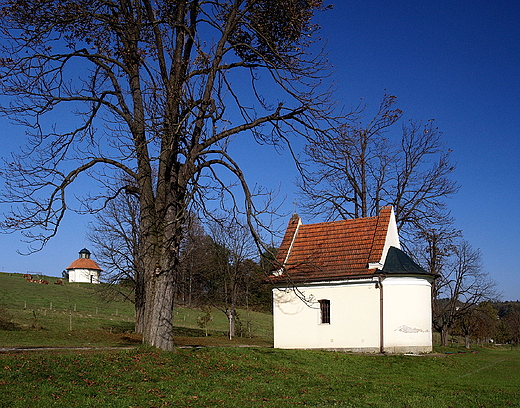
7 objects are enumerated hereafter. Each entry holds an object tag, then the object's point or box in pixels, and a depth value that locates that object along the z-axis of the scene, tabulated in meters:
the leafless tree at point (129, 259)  28.66
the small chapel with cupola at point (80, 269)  87.88
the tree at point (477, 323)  41.37
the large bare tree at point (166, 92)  13.85
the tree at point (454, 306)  39.56
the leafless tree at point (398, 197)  32.17
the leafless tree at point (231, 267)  36.28
